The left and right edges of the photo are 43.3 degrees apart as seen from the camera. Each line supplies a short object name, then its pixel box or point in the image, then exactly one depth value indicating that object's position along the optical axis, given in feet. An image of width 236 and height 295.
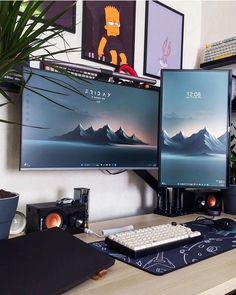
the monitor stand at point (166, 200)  4.60
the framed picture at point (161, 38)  5.22
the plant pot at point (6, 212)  2.63
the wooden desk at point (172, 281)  2.03
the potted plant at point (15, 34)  2.11
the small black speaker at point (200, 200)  4.70
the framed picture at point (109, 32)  4.38
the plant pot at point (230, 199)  4.60
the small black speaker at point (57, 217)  3.17
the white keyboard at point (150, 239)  2.67
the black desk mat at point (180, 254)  2.43
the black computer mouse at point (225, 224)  3.61
